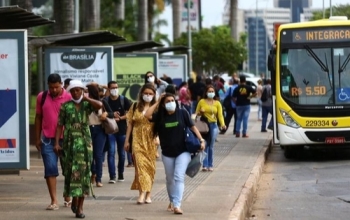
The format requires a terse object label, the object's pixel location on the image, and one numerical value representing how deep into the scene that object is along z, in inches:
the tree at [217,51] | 2669.8
